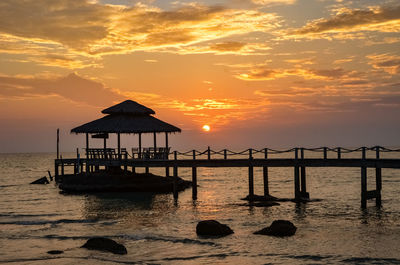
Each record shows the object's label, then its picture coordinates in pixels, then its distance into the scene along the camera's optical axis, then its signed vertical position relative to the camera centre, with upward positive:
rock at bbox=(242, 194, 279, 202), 36.31 -3.64
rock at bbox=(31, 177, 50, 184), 64.38 -3.85
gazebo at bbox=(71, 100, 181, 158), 42.84 +2.41
